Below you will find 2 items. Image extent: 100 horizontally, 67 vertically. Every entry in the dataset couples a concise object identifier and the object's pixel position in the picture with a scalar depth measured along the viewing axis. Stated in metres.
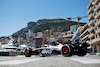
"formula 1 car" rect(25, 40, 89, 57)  9.80
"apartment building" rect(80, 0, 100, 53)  42.54
